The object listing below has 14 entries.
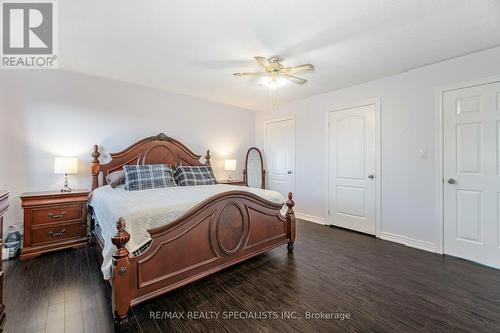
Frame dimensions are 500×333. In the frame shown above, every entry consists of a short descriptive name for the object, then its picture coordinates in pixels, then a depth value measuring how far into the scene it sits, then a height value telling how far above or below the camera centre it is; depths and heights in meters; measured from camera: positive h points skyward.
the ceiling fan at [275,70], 2.38 +1.10
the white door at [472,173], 2.48 -0.10
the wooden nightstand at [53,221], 2.61 -0.67
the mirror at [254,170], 5.22 -0.09
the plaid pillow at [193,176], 3.58 -0.16
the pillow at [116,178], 3.14 -0.17
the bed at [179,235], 1.61 -0.64
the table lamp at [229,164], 4.60 +0.05
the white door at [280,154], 4.75 +0.26
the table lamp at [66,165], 2.90 +0.03
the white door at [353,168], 3.54 -0.04
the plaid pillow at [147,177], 3.05 -0.15
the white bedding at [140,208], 1.70 -0.36
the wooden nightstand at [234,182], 4.51 -0.32
